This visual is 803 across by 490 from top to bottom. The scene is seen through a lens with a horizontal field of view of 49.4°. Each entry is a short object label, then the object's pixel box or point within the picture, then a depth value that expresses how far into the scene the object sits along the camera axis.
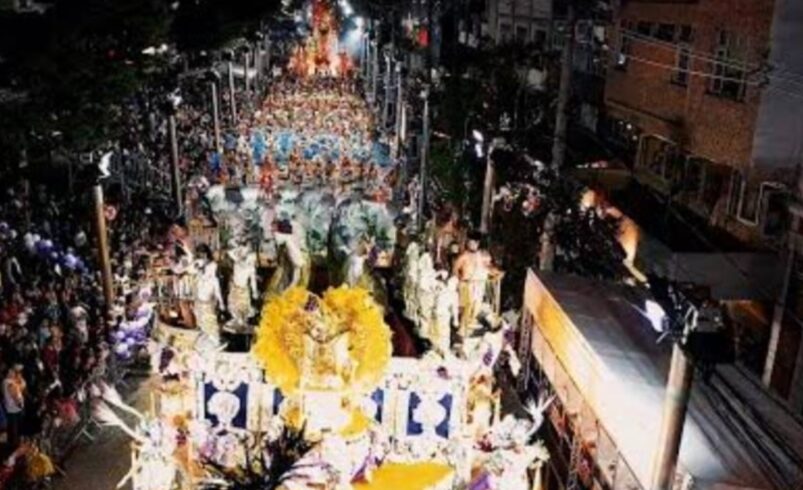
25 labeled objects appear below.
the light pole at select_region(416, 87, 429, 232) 27.20
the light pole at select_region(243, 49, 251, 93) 48.88
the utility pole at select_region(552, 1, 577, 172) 19.17
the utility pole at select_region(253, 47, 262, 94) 56.31
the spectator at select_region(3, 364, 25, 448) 13.02
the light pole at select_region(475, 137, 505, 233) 22.17
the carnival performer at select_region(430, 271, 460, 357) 15.77
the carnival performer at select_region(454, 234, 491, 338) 17.11
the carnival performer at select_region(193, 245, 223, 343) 15.93
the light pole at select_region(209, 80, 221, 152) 32.19
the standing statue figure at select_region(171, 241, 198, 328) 16.69
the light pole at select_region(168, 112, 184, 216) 23.83
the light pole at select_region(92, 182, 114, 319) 17.61
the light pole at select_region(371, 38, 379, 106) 52.47
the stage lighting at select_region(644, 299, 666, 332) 9.13
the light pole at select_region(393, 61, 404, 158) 36.04
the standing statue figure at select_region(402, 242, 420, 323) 17.34
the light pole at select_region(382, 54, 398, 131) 44.22
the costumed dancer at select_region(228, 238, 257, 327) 16.53
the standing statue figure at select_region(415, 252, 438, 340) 16.20
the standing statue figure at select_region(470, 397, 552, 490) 11.82
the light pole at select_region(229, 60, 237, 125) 39.38
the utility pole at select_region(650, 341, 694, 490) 9.05
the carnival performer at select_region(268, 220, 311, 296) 16.14
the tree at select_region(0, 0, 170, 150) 16.75
